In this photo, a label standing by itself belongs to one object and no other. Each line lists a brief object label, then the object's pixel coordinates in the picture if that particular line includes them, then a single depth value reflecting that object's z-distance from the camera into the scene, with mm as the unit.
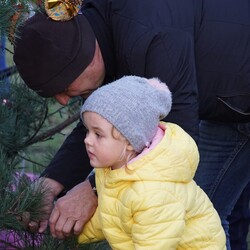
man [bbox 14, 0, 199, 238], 2500
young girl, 2314
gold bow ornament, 2530
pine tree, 2303
